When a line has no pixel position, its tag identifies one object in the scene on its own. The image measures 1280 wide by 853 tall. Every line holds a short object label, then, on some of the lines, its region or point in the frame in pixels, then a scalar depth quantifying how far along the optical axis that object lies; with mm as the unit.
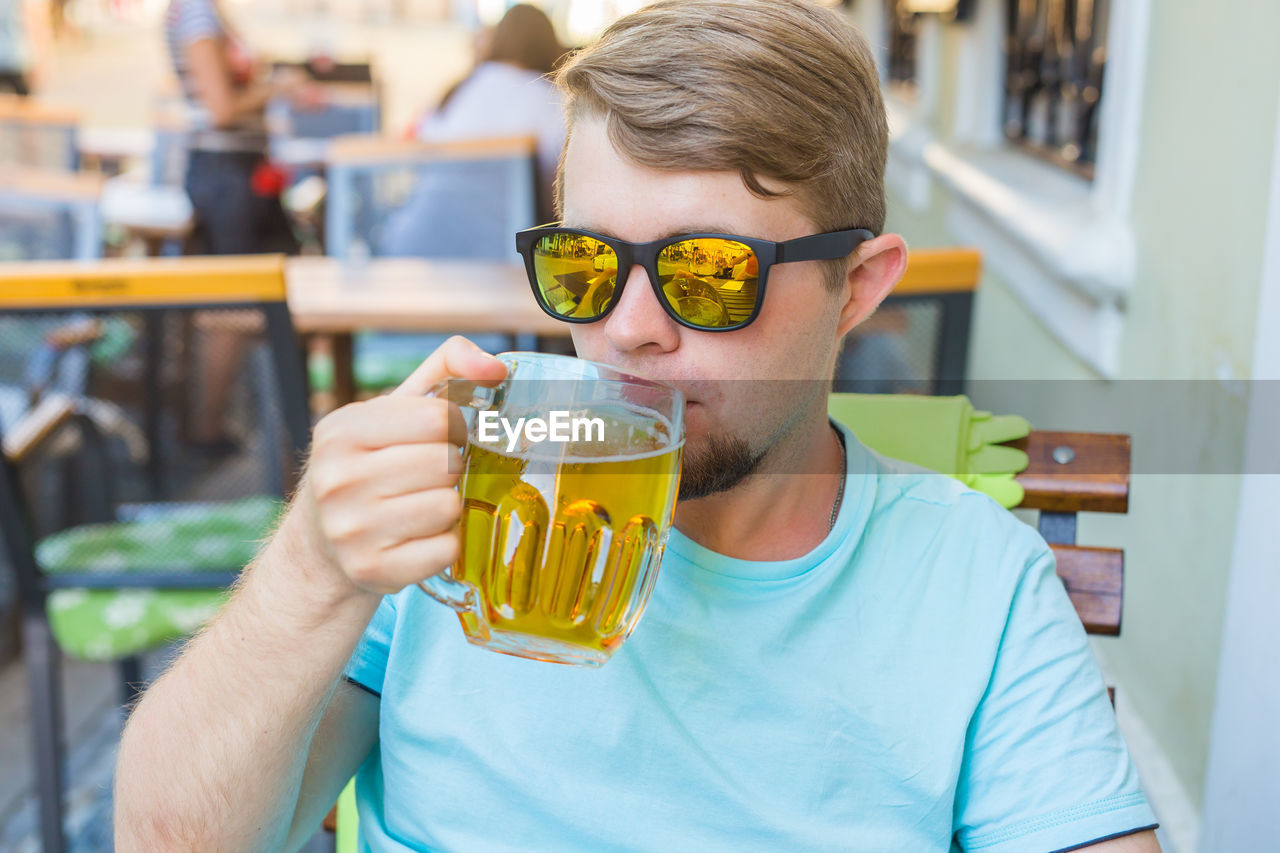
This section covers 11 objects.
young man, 1095
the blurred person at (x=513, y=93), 4234
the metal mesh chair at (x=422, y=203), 3781
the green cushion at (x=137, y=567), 2262
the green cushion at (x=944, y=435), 1537
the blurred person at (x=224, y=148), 4770
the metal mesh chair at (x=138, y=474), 2143
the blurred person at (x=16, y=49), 9375
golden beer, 876
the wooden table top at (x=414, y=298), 2982
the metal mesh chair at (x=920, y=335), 2289
